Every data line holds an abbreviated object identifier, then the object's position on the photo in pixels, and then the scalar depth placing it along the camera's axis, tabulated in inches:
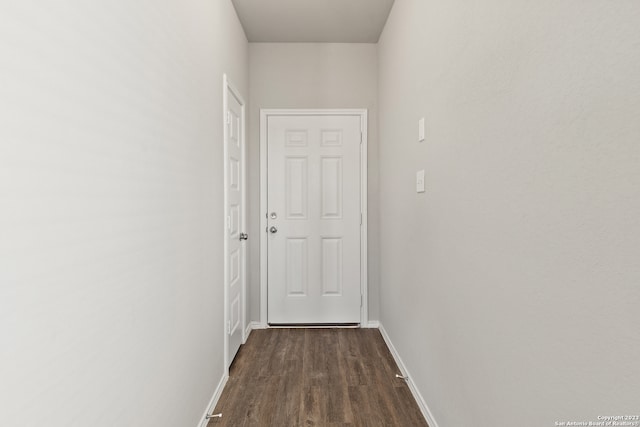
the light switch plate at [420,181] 78.6
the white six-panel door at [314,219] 132.1
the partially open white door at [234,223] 97.3
